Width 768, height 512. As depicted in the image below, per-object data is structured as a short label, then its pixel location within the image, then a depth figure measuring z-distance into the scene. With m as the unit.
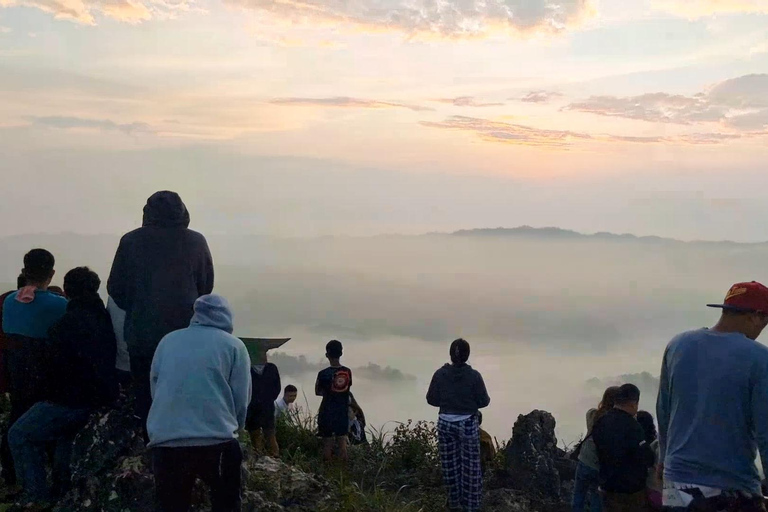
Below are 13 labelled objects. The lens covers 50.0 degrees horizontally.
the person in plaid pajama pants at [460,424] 8.26
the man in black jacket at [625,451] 6.28
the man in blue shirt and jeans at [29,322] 5.82
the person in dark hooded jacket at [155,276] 4.98
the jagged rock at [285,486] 5.96
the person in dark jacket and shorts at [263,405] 8.09
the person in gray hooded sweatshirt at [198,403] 4.27
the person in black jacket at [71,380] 5.38
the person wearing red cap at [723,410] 3.85
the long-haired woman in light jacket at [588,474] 7.09
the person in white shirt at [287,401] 10.43
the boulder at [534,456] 9.49
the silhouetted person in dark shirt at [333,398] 9.38
